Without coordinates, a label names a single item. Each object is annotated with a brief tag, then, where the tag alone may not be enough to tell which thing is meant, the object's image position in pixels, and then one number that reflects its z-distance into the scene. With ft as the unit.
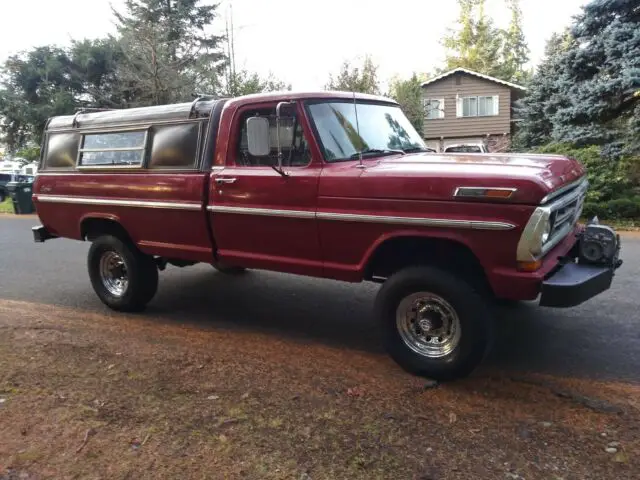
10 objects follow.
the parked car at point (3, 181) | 76.07
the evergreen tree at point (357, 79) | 69.67
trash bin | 57.34
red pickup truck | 11.46
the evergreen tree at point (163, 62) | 59.72
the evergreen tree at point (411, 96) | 80.53
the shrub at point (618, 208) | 38.37
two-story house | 91.66
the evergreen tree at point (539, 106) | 54.60
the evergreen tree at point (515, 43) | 158.25
